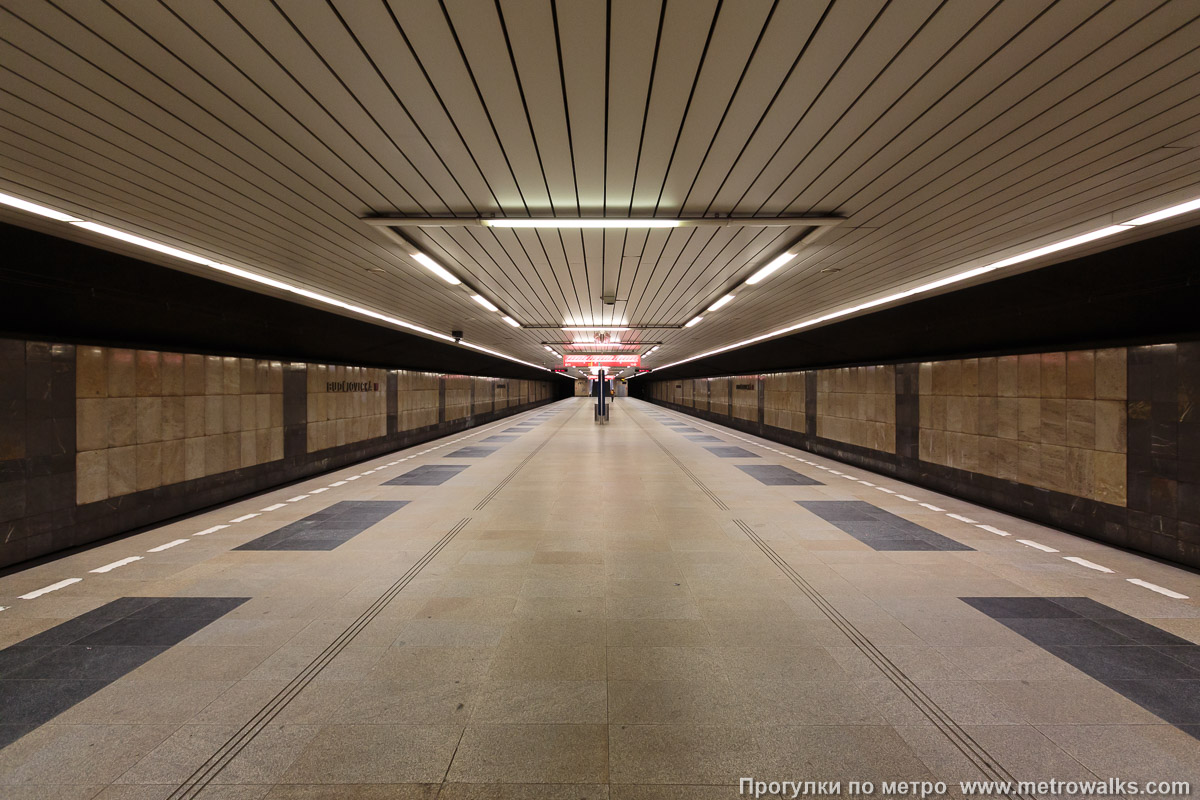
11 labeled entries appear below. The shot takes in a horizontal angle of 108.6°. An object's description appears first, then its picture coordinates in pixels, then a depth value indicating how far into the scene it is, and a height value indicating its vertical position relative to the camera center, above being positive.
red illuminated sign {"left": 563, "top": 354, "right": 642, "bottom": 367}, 24.74 +2.17
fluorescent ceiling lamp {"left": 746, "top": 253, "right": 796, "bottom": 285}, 5.42 +1.72
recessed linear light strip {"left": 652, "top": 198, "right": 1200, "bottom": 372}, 3.73 +1.61
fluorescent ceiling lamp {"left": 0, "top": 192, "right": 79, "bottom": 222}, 3.43 +1.58
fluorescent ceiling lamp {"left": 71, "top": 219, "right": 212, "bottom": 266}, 4.05 +1.62
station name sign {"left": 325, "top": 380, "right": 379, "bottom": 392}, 10.24 +0.26
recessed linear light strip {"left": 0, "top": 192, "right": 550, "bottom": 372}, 3.58 +1.63
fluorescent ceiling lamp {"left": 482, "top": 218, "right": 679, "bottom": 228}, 4.25 +1.72
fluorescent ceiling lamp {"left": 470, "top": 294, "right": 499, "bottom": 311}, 7.64 +1.77
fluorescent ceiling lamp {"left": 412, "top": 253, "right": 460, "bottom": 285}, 5.29 +1.69
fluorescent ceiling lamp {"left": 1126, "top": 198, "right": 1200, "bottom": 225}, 3.55 +1.57
